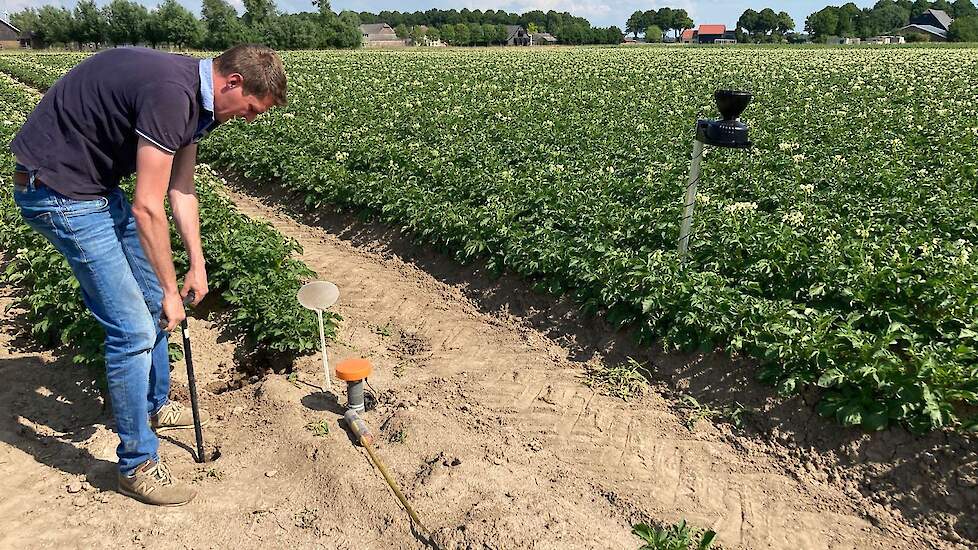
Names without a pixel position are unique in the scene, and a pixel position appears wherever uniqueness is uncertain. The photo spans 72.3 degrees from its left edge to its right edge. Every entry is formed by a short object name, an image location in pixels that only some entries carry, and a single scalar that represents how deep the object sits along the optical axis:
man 2.71
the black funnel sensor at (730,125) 4.39
